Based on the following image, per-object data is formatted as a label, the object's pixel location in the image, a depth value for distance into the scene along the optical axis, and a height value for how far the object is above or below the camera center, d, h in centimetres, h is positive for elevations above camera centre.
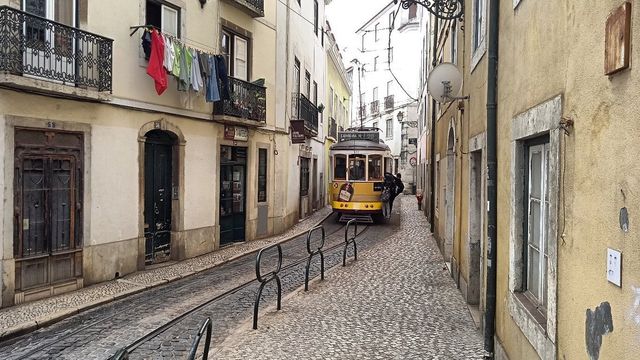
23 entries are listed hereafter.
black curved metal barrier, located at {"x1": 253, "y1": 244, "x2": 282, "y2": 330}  634 -149
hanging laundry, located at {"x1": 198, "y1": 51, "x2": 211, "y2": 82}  1126 +252
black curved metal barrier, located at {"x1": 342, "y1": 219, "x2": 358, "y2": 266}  1057 -178
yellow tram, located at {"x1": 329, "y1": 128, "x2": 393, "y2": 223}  1850 -2
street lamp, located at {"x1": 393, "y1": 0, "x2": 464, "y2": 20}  767 +269
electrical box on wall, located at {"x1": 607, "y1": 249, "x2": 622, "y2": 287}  227 -41
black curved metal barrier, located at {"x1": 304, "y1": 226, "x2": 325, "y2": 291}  837 -154
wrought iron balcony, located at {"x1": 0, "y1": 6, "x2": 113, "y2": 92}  725 +198
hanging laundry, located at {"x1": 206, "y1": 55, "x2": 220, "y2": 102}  1148 +215
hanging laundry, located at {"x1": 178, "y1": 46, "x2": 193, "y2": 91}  1062 +225
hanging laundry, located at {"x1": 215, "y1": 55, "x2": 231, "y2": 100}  1179 +236
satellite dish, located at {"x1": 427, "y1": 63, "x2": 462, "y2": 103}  710 +136
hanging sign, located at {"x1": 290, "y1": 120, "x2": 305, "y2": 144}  1681 +152
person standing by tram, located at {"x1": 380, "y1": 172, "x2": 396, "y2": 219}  1894 -63
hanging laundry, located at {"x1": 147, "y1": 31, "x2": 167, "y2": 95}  979 +223
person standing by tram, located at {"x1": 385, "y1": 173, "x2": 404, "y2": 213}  2099 -49
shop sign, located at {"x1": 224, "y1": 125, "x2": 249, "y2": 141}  1299 +115
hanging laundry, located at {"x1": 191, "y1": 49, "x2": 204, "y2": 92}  1093 +226
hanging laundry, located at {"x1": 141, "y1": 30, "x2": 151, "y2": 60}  980 +262
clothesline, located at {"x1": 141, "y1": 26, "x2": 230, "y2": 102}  984 +234
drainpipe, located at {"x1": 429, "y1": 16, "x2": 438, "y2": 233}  1501 +108
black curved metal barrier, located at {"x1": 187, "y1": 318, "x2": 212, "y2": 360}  380 -133
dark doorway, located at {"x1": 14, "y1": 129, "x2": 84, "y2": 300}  773 -53
